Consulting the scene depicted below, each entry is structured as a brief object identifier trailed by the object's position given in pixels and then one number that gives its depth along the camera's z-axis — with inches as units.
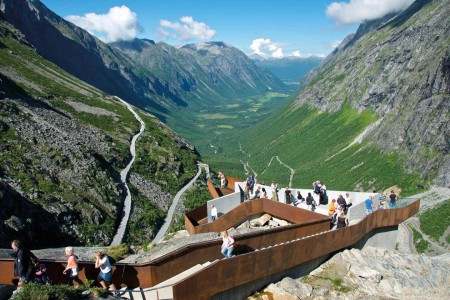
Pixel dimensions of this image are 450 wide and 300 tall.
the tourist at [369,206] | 1083.4
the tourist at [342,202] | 1064.8
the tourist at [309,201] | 1196.8
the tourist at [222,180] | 1521.8
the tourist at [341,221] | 899.4
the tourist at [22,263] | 526.0
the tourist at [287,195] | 1227.9
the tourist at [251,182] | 1332.3
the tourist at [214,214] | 1047.7
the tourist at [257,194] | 1269.3
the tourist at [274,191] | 1258.6
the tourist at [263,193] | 1259.1
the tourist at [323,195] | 1251.8
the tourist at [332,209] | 1011.3
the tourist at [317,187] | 1250.1
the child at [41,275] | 537.6
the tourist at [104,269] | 579.8
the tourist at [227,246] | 671.8
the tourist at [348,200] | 1142.8
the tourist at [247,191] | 1302.8
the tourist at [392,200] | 1196.4
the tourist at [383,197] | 1185.4
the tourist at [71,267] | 572.7
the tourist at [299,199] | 1242.0
